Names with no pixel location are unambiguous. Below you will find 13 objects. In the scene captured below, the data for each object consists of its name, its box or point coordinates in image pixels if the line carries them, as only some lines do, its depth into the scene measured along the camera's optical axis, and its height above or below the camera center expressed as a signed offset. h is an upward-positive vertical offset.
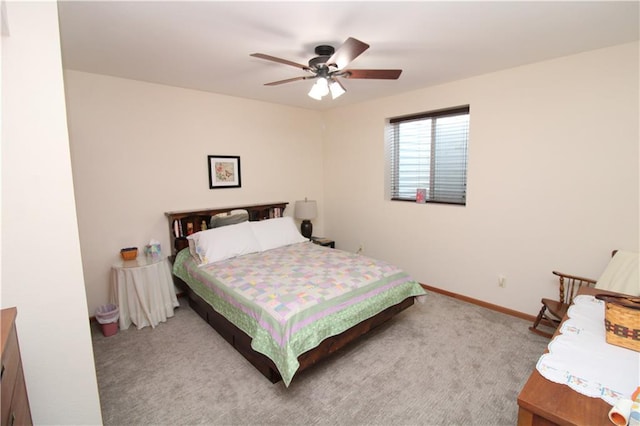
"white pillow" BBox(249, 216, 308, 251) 3.60 -0.59
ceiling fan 2.18 +0.83
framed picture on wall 3.74 +0.19
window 3.54 +0.34
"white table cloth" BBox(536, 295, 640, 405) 1.08 -0.75
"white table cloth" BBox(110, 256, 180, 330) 2.86 -1.00
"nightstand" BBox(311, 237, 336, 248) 4.43 -0.86
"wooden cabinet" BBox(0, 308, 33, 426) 0.97 -0.67
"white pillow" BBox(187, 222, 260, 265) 3.13 -0.62
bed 2.05 -0.85
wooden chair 2.46 -1.06
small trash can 2.76 -1.22
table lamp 4.47 -0.42
